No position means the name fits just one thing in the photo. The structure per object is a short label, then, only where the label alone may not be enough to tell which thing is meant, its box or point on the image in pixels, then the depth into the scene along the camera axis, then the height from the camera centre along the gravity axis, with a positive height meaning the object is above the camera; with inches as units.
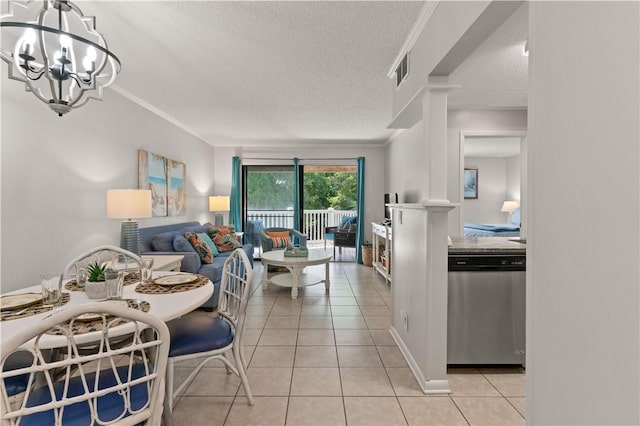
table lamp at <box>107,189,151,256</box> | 115.6 -0.9
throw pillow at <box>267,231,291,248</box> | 216.4 -22.4
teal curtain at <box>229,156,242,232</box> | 254.8 +9.7
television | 205.6 +5.4
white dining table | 46.2 -19.0
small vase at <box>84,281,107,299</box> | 63.0 -16.7
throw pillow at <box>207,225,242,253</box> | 191.0 -19.5
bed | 203.2 -15.5
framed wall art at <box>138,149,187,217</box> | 154.3 +13.9
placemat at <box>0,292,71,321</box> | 53.8 -18.9
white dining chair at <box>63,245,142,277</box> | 83.5 -17.0
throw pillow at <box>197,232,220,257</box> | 178.1 -20.4
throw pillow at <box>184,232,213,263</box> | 154.9 -20.5
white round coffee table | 161.2 -31.1
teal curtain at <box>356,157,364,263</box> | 256.4 +0.1
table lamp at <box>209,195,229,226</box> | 228.8 +2.1
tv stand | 188.9 -29.5
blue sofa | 141.9 -20.7
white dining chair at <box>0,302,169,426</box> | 36.6 -24.3
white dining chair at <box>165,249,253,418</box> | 67.9 -29.2
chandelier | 53.4 +27.9
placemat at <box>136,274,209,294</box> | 68.9 -18.6
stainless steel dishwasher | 91.4 -30.0
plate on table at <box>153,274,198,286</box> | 74.5 -18.0
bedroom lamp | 268.1 +0.9
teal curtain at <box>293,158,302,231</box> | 258.8 +8.8
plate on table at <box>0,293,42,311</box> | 57.4 -18.2
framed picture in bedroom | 286.8 +21.6
